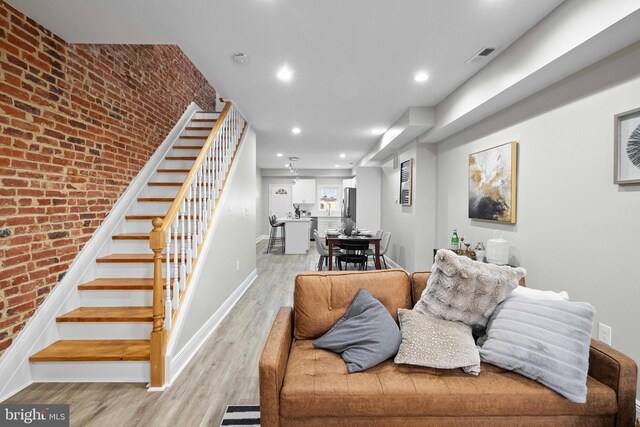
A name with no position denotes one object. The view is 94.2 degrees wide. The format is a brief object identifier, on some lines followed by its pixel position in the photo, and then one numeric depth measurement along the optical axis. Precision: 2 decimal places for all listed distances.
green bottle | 3.66
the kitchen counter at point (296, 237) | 7.79
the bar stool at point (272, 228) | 8.21
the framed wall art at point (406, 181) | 5.08
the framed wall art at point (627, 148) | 1.76
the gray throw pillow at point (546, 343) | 1.35
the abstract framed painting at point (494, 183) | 2.89
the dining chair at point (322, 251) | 5.55
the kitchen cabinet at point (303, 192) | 10.80
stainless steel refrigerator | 8.04
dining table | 5.34
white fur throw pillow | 1.67
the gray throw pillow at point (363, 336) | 1.57
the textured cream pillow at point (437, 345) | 1.48
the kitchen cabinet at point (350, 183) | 8.35
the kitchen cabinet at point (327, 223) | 10.59
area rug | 1.75
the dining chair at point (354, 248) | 5.46
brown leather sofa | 1.35
